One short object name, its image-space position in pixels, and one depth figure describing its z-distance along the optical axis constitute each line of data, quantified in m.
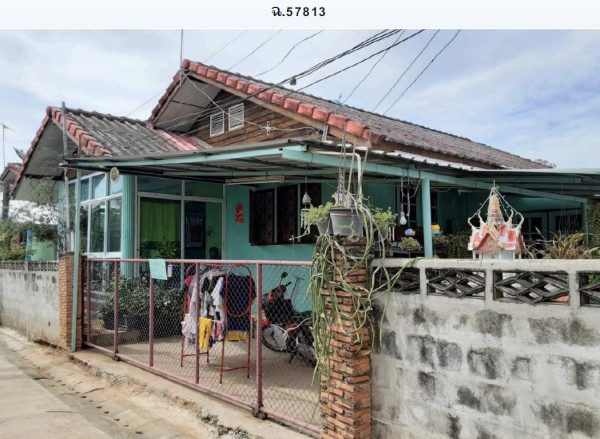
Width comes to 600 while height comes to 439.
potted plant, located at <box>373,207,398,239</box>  3.72
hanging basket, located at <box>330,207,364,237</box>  3.63
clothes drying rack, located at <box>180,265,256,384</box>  5.68
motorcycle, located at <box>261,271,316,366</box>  6.04
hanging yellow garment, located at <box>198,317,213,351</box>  5.70
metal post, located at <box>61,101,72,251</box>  8.85
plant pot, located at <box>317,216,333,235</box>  3.73
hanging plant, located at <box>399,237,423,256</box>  7.44
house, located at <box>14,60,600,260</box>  7.17
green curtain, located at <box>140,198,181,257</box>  9.37
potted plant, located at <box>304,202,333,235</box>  3.75
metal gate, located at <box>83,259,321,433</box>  5.07
